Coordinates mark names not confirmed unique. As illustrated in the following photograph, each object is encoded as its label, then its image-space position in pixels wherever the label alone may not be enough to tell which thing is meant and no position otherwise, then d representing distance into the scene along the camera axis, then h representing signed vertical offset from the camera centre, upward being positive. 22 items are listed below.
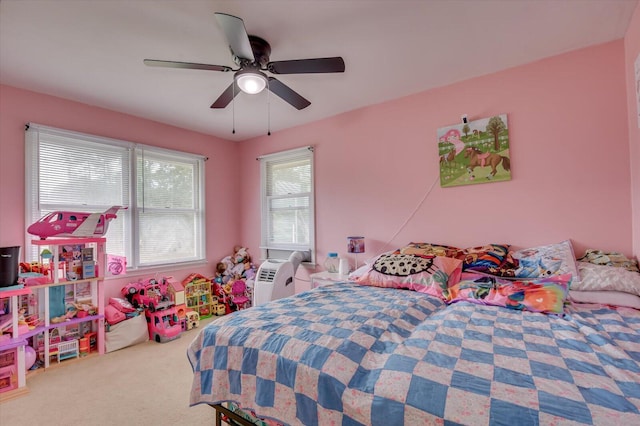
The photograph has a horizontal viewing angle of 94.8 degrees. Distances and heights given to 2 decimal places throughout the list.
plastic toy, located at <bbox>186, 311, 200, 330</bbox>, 3.54 -1.20
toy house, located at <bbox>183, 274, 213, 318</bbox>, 3.83 -0.97
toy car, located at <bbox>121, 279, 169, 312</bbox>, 3.27 -0.82
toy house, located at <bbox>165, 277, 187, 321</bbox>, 3.41 -0.88
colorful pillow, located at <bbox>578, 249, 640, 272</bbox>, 1.96 -0.33
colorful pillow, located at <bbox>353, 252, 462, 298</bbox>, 2.22 -0.45
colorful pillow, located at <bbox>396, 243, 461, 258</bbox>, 2.62 -0.31
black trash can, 2.25 -0.32
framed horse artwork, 2.60 +0.58
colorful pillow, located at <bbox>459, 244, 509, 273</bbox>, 2.31 -0.35
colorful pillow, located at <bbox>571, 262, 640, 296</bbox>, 1.75 -0.41
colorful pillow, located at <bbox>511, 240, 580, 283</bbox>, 2.00 -0.35
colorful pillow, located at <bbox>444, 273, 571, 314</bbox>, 1.68 -0.50
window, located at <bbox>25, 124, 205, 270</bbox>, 2.89 +0.38
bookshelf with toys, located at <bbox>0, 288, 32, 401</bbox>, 2.21 -0.97
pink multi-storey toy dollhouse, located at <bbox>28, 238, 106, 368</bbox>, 2.66 -0.75
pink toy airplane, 2.60 -0.01
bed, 0.88 -0.55
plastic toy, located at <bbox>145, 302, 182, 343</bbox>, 3.17 -1.15
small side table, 3.06 -0.63
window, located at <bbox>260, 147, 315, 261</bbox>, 3.93 +0.23
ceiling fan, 1.78 +1.02
